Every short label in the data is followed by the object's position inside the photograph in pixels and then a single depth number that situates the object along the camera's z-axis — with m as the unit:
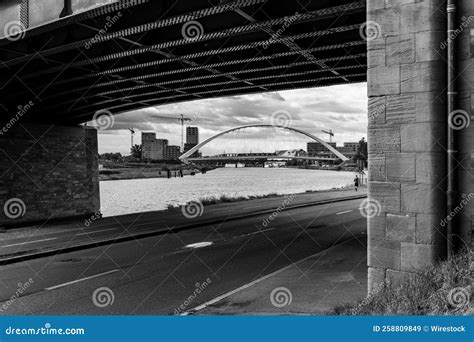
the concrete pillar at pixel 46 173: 25.95
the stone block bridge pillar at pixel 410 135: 6.51
